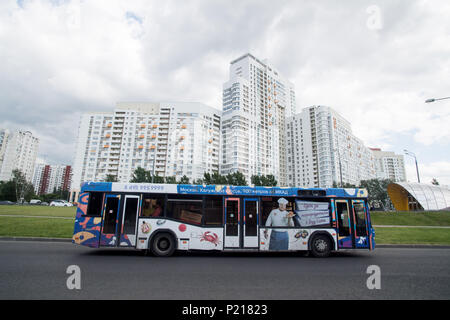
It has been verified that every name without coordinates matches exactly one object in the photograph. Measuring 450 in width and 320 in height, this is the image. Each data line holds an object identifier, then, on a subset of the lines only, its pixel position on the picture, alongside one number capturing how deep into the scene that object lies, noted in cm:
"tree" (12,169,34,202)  7681
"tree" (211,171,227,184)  5728
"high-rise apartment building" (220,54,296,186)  9450
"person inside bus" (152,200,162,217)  995
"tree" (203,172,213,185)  5589
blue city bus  973
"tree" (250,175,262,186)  6105
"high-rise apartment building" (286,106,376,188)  10188
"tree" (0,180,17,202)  7625
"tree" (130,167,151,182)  6169
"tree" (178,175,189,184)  6382
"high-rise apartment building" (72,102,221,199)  8994
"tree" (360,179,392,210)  7944
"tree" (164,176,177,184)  6112
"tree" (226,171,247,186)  5953
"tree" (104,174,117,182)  6906
